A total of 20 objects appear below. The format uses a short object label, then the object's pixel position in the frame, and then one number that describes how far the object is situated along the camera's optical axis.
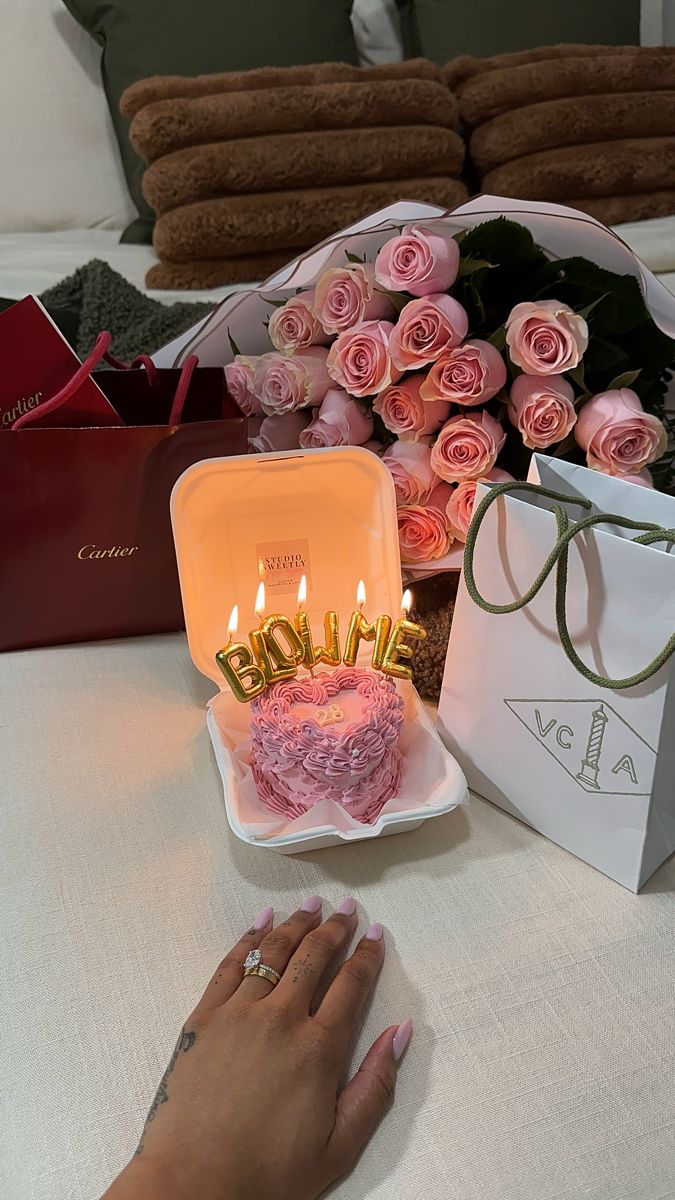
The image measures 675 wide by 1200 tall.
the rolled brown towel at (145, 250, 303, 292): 1.80
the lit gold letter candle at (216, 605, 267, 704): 0.82
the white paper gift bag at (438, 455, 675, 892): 0.68
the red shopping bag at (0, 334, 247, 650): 0.97
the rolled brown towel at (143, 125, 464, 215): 1.74
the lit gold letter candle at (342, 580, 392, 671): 0.87
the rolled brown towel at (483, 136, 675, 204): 1.94
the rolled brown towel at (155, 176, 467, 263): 1.75
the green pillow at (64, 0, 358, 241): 1.93
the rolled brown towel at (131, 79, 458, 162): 1.73
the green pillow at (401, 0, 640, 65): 2.15
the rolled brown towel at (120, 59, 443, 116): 1.77
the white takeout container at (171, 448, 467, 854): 0.92
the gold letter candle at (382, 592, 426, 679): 0.86
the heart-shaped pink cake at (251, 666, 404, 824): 0.77
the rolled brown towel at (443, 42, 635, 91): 2.00
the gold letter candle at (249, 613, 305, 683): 0.84
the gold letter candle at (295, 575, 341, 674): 0.86
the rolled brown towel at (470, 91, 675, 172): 1.93
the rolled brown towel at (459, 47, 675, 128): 1.94
